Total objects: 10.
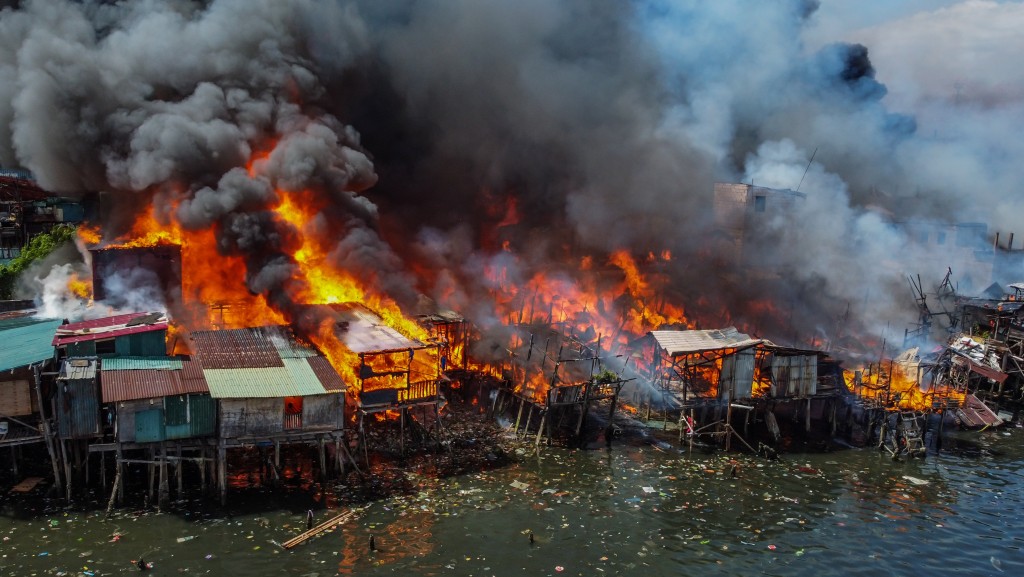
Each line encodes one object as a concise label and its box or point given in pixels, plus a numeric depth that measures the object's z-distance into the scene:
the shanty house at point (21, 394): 21.59
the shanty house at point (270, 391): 22.31
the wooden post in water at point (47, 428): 21.50
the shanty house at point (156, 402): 21.41
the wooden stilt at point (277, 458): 22.69
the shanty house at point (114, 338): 22.95
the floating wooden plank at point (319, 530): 19.94
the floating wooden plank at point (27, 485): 22.02
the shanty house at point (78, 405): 21.62
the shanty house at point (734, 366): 28.64
